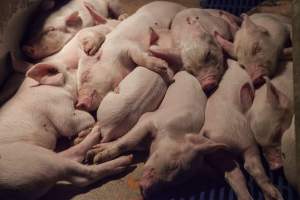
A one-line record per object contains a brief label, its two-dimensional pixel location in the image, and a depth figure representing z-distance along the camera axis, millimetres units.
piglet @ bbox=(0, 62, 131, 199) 2553
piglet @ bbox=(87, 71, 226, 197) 2629
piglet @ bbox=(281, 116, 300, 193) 2629
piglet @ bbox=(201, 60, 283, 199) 2697
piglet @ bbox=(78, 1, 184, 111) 3104
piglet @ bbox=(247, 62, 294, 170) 2799
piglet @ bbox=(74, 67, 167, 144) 2902
